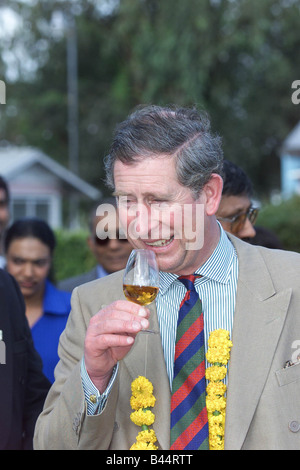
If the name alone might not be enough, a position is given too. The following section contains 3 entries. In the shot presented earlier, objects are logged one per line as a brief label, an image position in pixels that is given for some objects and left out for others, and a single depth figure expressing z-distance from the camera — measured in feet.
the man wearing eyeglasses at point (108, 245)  19.99
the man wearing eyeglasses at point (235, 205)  13.23
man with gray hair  7.84
